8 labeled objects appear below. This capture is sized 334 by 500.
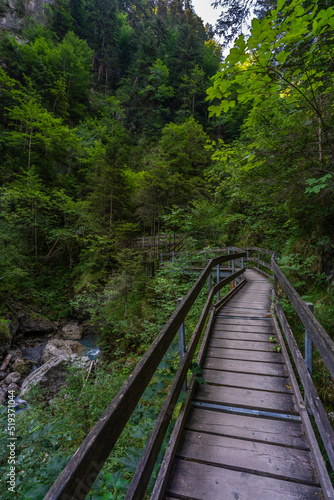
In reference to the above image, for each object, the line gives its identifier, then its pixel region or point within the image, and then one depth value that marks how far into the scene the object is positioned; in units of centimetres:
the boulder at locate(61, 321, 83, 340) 1088
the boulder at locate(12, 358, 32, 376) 800
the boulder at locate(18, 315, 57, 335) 1035
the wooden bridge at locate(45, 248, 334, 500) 95
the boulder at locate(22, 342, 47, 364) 884
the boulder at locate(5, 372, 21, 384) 740
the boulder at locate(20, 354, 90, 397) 680
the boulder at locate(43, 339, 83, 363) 851
